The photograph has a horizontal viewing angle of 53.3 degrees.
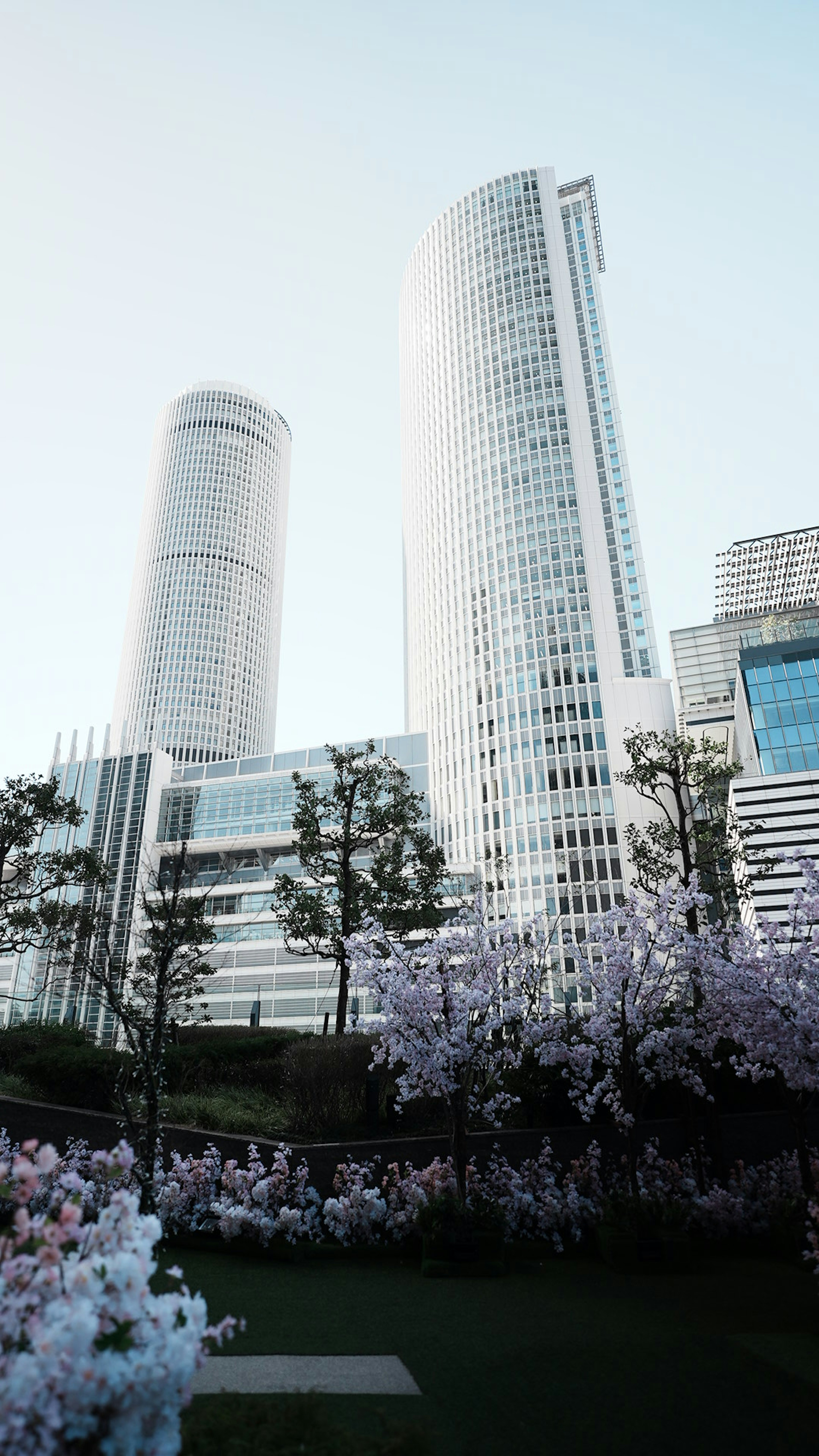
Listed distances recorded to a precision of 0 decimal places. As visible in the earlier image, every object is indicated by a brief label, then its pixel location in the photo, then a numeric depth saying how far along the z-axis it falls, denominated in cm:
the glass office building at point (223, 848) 7931
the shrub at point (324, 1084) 1548
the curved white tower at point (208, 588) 16112
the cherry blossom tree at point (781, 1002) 1156
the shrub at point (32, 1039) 2070
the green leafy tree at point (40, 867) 2531
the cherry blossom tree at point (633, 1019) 1348
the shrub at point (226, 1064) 1842
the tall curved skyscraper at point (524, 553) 9356
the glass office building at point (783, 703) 7512
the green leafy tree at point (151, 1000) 1030
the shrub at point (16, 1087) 1708
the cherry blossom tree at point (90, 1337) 289
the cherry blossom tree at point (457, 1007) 1234
